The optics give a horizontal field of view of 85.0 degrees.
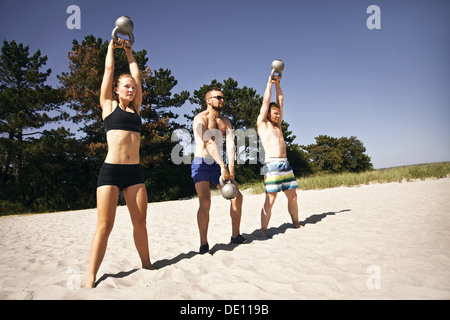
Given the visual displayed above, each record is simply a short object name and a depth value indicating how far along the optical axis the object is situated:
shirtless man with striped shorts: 4.05
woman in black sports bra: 2.34
